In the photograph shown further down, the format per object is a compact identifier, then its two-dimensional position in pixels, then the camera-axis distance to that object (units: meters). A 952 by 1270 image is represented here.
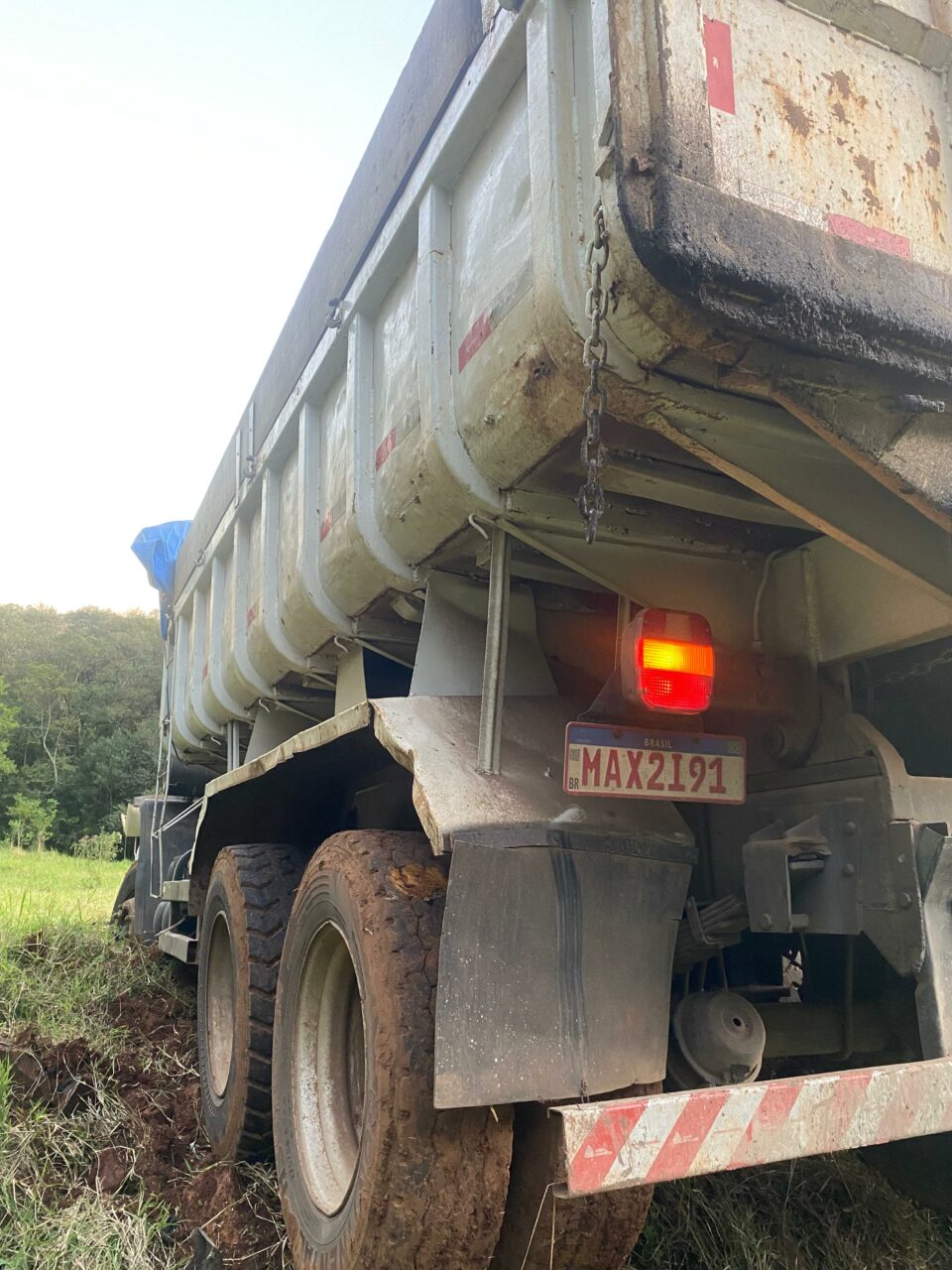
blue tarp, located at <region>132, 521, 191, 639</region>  7.95
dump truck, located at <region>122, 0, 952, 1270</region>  1.62
